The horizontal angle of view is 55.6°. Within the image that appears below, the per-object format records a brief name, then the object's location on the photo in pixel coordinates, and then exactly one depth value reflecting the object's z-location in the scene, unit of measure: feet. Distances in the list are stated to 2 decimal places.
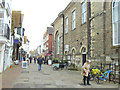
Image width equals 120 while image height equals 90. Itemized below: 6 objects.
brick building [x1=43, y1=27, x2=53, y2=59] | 107.75
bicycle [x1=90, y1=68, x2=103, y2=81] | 24.64
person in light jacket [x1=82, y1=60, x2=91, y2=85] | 21.76
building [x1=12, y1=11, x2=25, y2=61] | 64.01
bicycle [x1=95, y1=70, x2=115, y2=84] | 23.84
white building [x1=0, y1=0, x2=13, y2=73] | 32.27
